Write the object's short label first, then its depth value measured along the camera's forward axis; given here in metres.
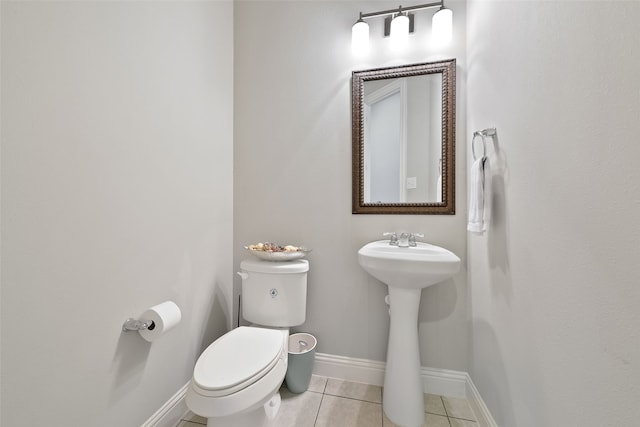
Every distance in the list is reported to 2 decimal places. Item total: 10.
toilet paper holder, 0.99
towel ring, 1.14
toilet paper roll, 1.02
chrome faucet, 1.39
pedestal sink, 1.15
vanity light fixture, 1.38
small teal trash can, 1.41
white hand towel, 1.06
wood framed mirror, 1.44
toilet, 0.87
